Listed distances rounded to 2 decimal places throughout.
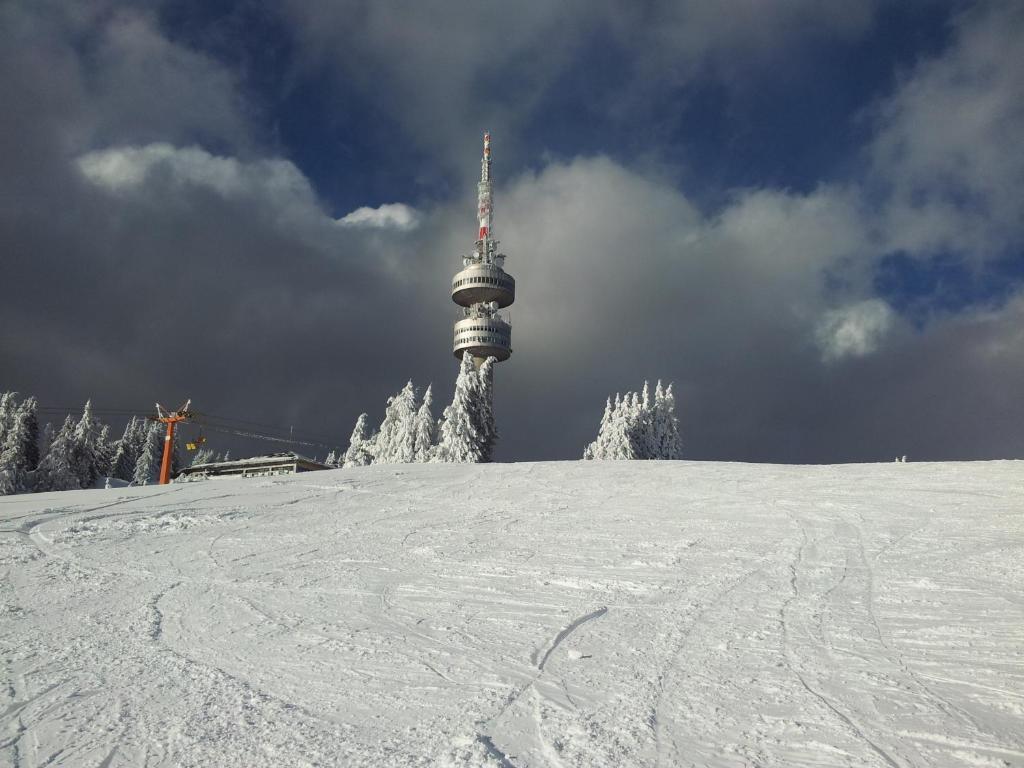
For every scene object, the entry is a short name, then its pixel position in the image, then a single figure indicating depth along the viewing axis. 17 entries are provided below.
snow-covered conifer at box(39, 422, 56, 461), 75.25
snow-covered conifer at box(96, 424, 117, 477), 80.11
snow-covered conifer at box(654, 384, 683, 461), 73.31
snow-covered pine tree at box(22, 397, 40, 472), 68.12
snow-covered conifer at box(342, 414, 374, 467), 72.65
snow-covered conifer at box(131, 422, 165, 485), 83.50
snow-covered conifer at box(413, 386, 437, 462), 62.91
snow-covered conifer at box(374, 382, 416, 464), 64.25
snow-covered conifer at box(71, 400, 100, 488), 72.38
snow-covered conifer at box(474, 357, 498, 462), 62.19
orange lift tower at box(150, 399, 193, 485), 52.44
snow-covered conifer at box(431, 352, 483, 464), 59.14
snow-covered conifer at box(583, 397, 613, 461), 70.00
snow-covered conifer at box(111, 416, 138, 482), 87.94
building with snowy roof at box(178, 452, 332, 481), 71.94
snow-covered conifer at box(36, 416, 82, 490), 68.31
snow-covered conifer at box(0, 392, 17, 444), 68.81
